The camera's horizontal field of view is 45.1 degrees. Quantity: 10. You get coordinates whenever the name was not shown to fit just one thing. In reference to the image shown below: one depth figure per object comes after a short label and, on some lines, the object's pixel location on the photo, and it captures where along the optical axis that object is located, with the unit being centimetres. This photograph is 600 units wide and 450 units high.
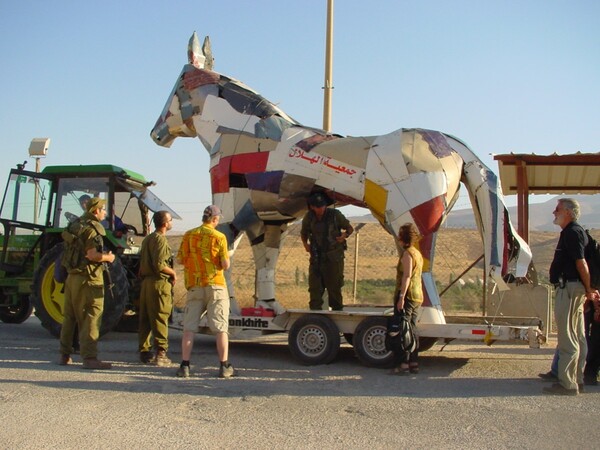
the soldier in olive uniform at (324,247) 859
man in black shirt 643
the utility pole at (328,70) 1284
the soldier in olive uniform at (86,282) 750
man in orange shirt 710
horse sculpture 770
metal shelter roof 1012
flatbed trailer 734
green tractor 1060
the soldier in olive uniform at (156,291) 781
